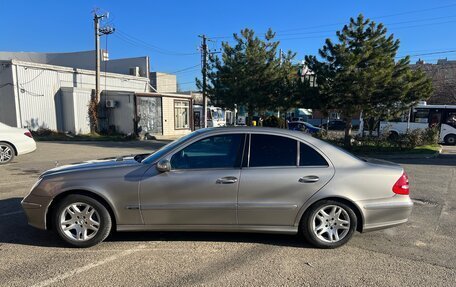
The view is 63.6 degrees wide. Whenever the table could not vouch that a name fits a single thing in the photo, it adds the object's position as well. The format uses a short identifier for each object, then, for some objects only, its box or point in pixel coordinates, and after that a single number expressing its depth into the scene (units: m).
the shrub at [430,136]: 17.80
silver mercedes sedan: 4.38
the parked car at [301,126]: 32.83
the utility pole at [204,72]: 23.62
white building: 22.53
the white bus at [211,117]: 38.44
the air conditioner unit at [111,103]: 26.17
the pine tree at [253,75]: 20.30
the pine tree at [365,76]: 15.39
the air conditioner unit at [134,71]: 35.16
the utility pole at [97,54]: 25.21
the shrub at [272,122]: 25.25
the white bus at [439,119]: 25.53
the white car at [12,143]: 11.45
